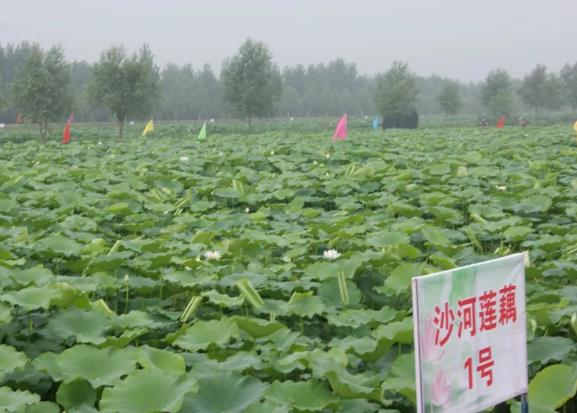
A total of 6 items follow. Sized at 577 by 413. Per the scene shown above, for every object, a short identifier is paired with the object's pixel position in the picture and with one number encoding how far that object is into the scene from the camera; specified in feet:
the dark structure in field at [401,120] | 126.31
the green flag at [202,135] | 53.17
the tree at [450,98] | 160.97
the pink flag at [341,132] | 45.65
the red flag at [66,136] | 52.39
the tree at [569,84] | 180.34
